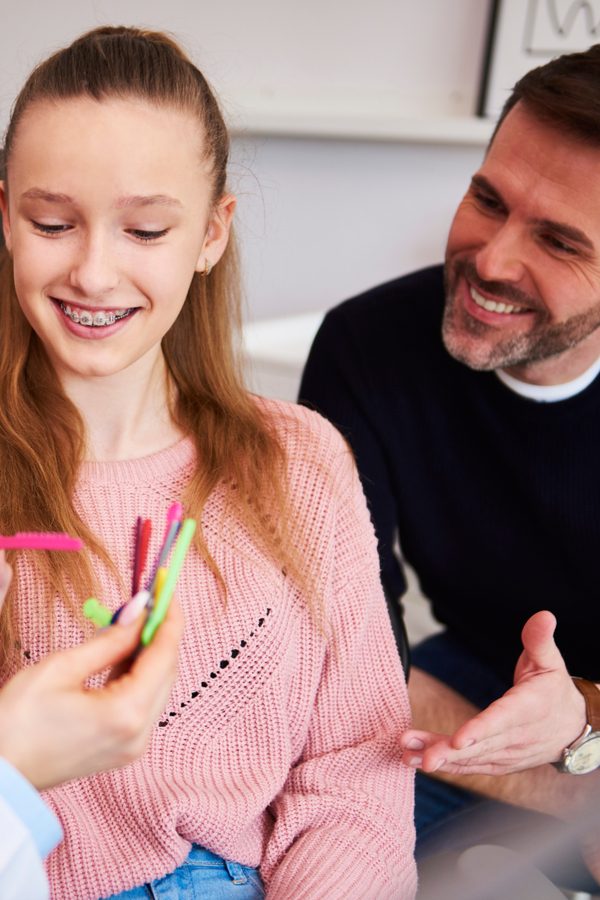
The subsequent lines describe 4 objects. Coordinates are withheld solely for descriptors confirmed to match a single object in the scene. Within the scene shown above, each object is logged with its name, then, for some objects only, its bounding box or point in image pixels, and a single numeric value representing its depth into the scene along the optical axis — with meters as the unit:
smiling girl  0.92
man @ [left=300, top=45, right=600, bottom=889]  1.25
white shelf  2.26
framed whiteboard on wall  2.39
